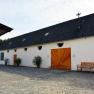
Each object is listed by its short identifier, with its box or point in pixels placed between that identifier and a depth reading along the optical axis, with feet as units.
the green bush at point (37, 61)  40.23
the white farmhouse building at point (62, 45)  31.10
